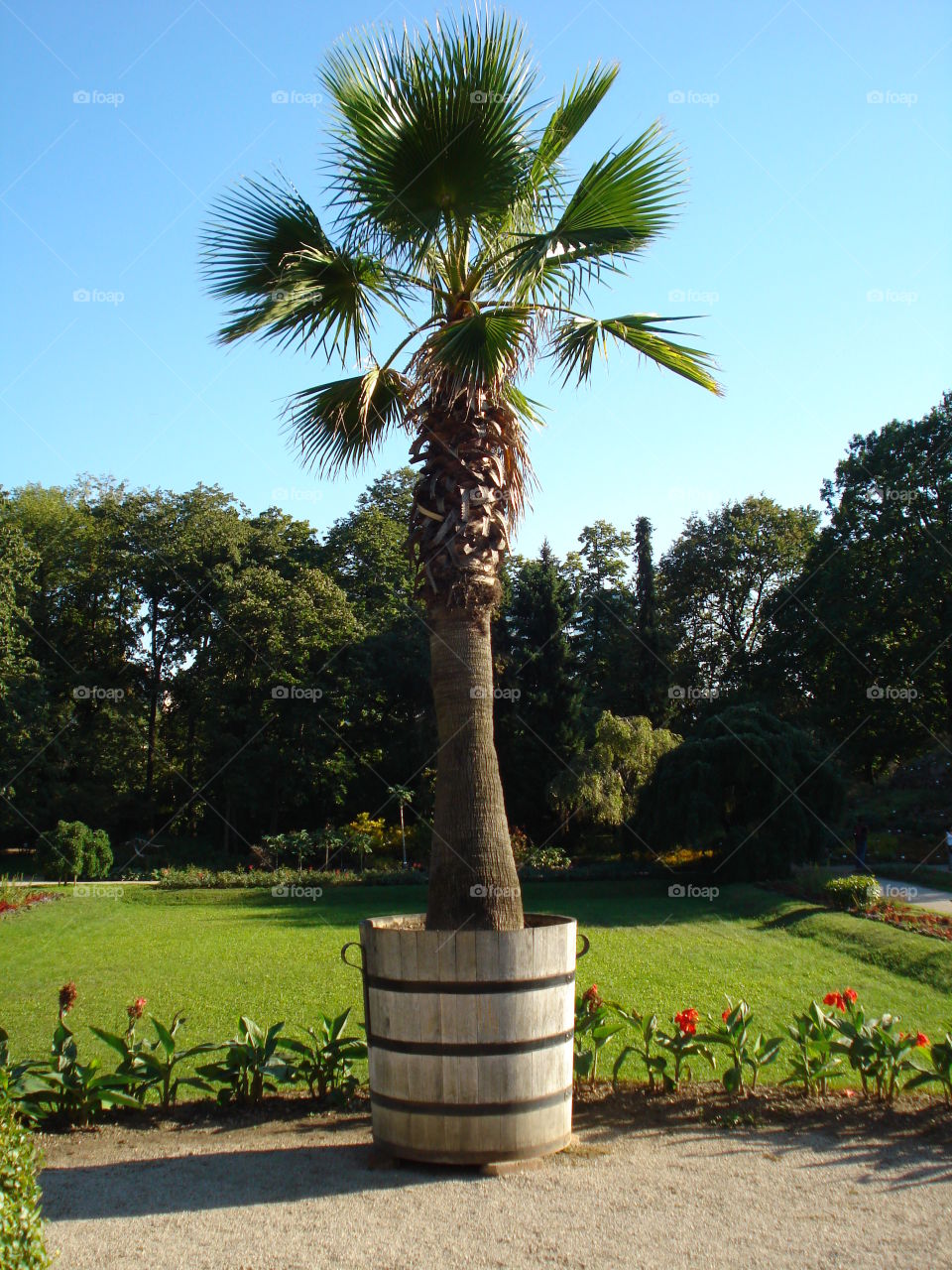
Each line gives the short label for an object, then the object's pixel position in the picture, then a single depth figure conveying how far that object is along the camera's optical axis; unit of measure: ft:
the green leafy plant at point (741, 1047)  19.10
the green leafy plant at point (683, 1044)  19.58
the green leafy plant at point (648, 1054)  19.51
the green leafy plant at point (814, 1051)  18.95
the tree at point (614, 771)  93.04
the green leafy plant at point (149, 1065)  18.39
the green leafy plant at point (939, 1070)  17.93
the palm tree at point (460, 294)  18.04
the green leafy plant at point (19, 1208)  9.37
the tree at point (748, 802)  78.02
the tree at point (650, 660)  123.34
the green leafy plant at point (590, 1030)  19.67
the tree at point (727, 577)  137.28
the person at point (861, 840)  85.61
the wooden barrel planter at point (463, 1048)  15.21
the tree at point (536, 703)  110.73
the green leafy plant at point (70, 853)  80.79
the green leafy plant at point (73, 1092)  17.69
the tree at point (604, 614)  130.41
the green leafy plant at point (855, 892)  57.93
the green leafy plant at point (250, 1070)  18.84
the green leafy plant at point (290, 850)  89.04
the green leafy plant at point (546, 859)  88.99
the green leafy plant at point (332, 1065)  19.25
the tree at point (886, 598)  99.50
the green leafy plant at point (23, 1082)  17.10
